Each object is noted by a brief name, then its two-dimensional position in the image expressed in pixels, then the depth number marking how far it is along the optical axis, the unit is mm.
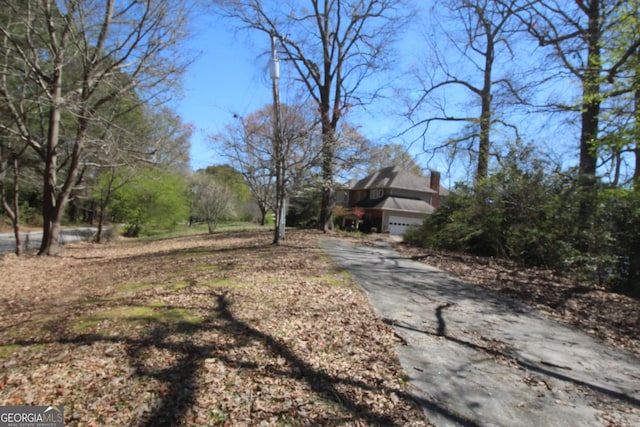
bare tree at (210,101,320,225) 10695
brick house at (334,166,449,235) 30531
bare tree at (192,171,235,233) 25484
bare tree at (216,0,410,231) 17344
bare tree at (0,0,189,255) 9648
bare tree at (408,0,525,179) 12945
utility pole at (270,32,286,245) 10562
